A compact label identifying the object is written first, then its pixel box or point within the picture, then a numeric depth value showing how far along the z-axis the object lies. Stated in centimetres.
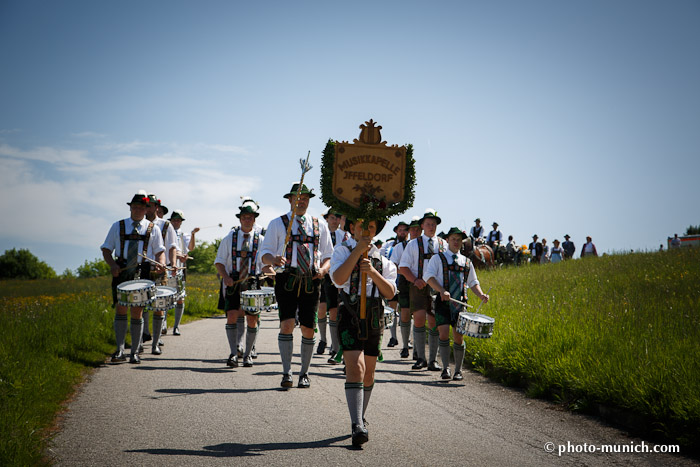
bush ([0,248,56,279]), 8675
